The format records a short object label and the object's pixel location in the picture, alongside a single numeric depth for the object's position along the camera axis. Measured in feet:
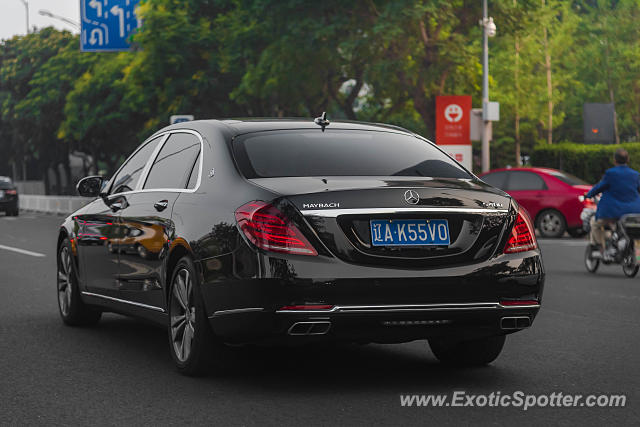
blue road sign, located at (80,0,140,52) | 126.21
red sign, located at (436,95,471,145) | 105.91
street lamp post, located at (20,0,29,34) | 280.72
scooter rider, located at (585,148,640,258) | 48.85
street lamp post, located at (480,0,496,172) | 104.22
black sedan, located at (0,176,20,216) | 141.49
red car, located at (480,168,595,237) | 78.23
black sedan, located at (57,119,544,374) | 20.07
